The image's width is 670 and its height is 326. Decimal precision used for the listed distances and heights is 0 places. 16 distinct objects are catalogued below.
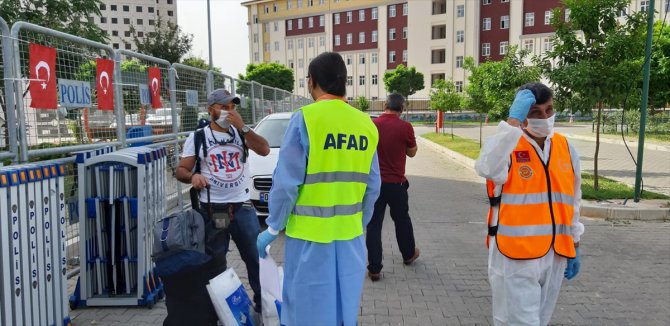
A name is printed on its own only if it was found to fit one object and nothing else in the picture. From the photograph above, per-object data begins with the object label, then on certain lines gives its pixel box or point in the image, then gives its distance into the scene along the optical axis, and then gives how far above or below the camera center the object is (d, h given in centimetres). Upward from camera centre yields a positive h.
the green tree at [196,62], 2897 +334
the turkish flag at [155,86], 704 +44
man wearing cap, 418 -44
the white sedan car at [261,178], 764 -94
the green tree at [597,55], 952 +115
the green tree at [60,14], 889 +196
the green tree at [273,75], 6700 +545
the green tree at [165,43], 2619 +392
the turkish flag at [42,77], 417 +34
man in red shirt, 561 -58
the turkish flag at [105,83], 524 +36
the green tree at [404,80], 6228 +436
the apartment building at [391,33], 6294 +1156
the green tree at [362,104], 5894 +137
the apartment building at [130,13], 11256 +2357
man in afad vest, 270 -49
